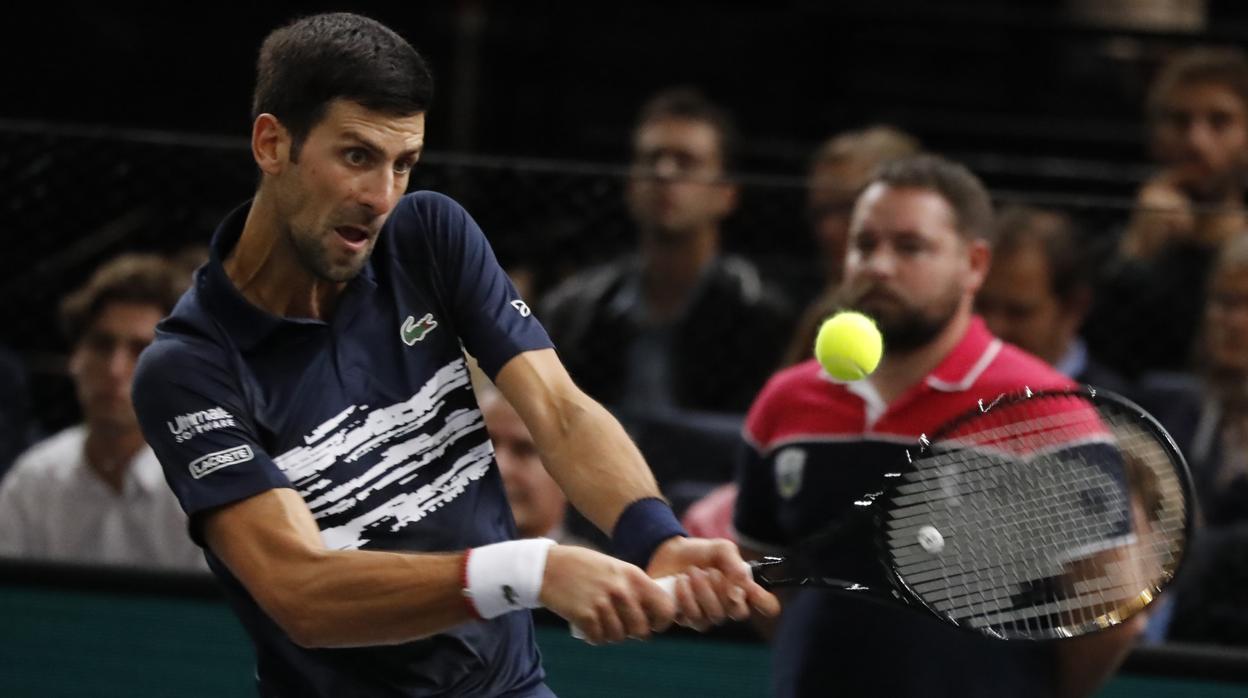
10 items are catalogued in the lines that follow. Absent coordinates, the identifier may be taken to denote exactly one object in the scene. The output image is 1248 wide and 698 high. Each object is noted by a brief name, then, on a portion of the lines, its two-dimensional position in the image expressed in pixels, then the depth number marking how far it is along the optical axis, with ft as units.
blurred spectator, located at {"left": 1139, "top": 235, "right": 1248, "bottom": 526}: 30.32
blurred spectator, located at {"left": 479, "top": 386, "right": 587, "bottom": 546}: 30.83
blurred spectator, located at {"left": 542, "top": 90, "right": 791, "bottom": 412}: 31.73
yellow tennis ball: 23.43
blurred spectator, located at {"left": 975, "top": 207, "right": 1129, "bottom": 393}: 31.24
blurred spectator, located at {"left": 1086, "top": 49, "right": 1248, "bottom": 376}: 32.35
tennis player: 17.33
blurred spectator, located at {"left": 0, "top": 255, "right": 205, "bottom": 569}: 30.76
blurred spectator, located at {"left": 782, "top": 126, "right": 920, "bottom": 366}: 29.43
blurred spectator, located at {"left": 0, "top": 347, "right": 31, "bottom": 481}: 31.27
